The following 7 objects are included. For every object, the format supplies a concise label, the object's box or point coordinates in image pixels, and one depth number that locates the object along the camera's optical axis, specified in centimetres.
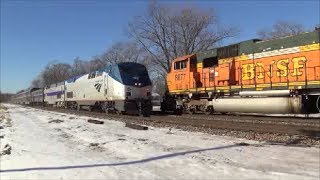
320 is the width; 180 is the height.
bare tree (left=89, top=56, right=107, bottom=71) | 8689
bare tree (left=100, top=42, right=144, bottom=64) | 7324
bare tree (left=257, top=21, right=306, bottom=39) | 6849
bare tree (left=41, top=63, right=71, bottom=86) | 12754
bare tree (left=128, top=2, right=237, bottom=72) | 5091
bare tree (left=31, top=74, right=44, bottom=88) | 15130
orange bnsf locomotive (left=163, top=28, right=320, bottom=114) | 1634
